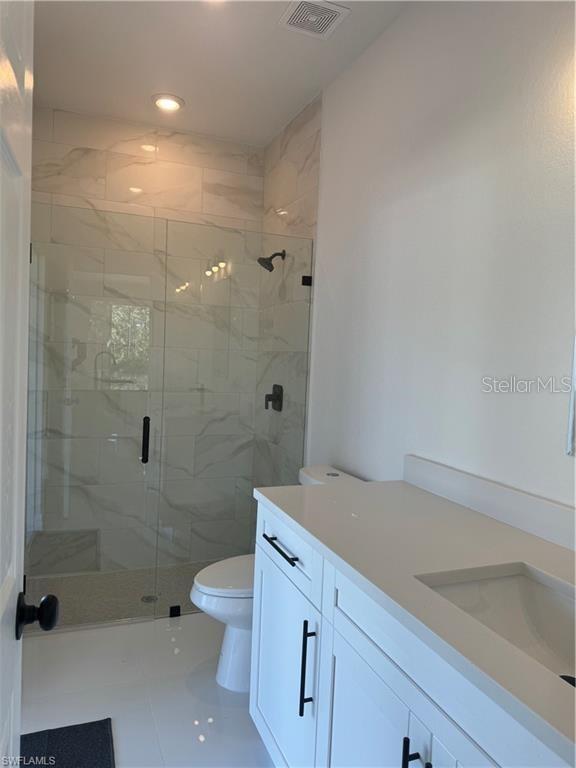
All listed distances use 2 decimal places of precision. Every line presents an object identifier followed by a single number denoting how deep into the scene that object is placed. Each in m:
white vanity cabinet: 0.81
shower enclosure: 2.83
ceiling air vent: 1.99
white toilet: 2.05
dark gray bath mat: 1.68
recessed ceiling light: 2.76
